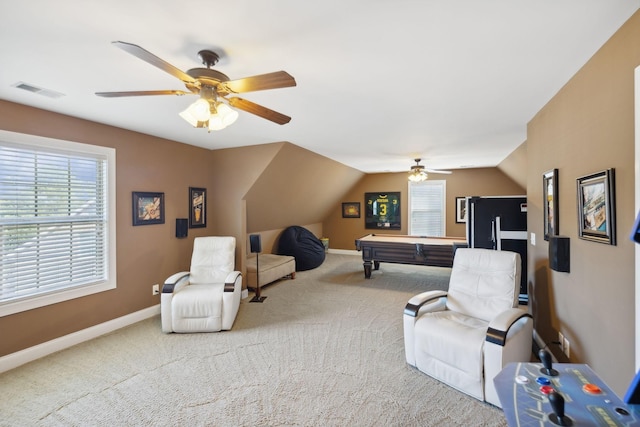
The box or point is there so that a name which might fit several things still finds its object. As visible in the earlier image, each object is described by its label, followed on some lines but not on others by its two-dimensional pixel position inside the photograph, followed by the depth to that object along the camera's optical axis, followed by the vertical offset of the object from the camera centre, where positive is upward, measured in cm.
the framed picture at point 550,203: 248 +10
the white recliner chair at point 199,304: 337 -102
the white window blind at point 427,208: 767 +19
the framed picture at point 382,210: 809 +15
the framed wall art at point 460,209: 740 +15
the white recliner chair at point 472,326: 218 -96
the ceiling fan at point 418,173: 553 +81
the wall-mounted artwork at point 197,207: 454 +17
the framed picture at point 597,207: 165 +4
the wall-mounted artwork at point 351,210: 855 +18
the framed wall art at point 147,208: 375 +14
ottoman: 499 -95
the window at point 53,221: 273 -2
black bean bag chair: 666 -74
